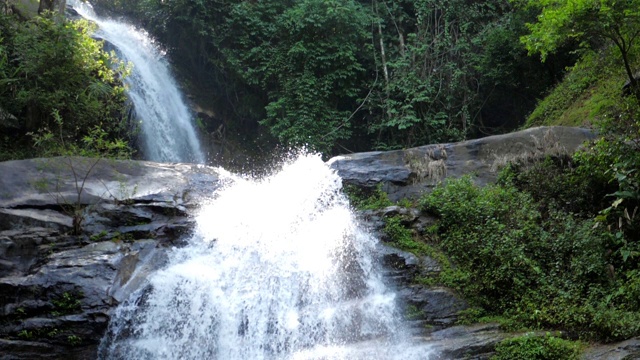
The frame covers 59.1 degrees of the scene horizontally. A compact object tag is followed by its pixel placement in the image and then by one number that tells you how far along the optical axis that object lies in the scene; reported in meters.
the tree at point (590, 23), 9.91
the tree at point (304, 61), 18.77
